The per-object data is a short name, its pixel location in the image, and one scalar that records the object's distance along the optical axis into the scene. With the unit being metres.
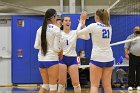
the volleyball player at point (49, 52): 7.60
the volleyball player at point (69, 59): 8.98
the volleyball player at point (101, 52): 7.17
